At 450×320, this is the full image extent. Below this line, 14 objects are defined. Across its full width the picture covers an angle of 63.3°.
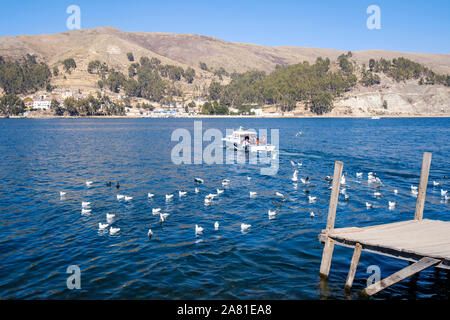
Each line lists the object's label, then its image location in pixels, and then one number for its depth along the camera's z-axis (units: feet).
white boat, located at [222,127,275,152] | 194.29
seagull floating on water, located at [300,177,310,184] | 113.46
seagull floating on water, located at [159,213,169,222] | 75.42
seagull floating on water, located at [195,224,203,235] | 69.09
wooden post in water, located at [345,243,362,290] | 45.82
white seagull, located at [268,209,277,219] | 79.10
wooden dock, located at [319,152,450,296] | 41.39
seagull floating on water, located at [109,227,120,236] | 69.05
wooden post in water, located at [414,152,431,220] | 58.27
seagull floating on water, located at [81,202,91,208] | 85.15
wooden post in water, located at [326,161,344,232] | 49.98
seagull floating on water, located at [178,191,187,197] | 97.26
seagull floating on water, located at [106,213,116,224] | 75.50
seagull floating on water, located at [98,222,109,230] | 71.26
